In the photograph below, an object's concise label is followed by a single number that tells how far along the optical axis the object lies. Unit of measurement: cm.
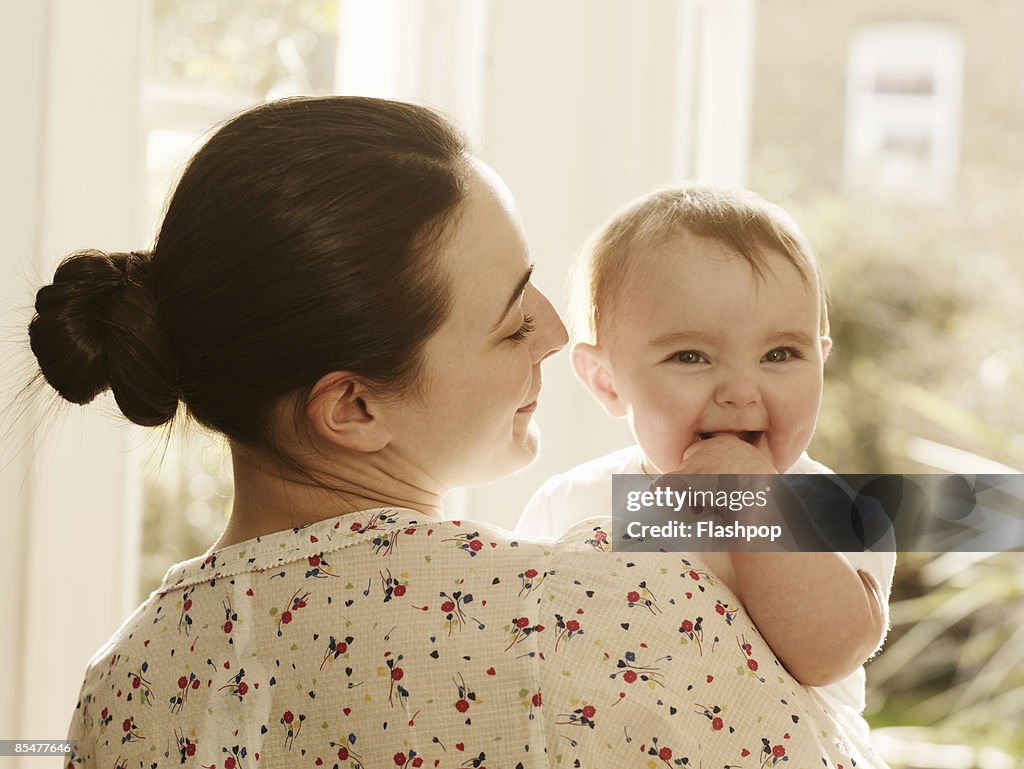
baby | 96
